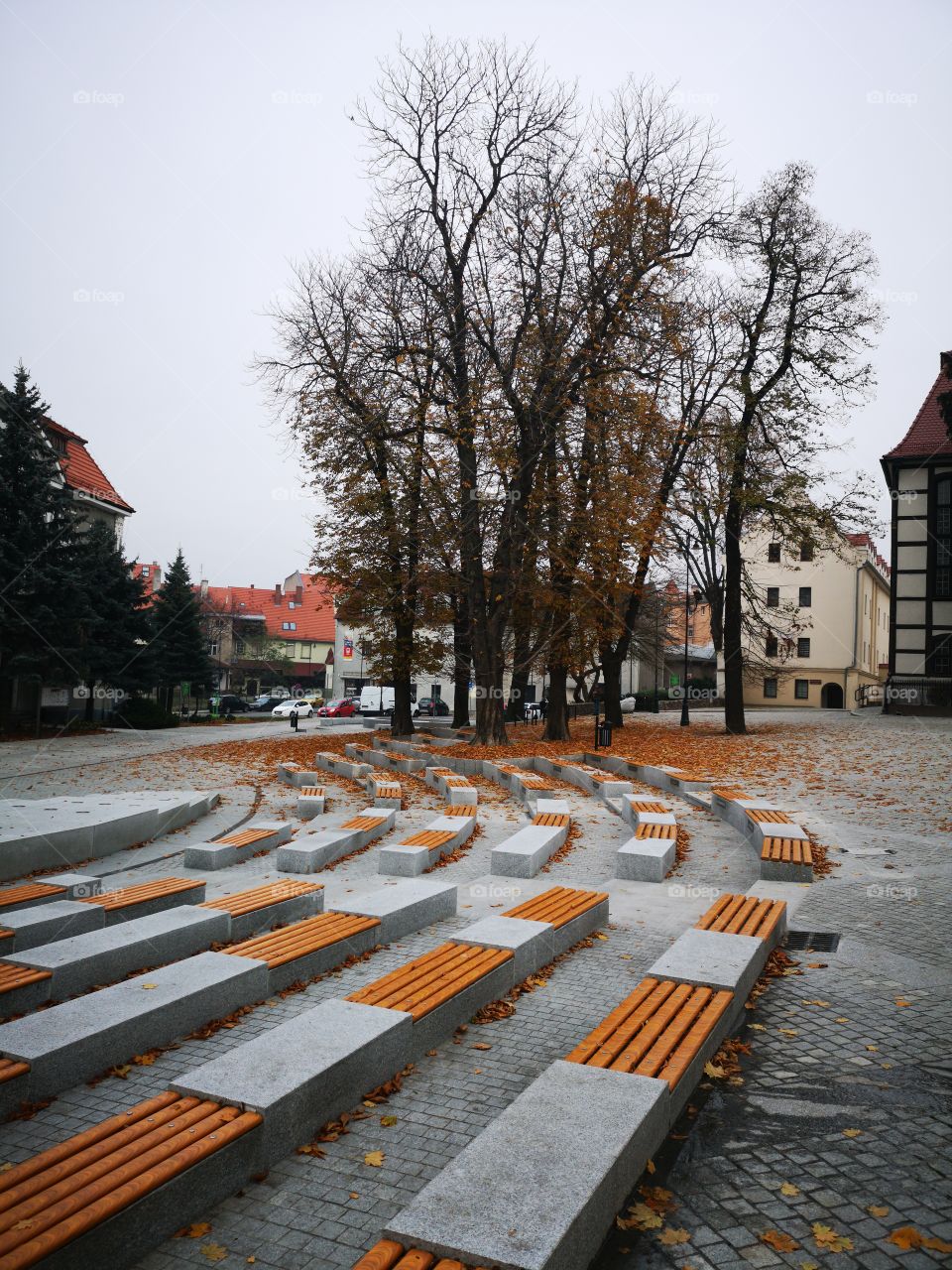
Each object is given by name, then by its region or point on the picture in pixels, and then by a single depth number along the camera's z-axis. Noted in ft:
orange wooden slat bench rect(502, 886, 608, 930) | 25.58
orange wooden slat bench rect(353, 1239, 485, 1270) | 10.78
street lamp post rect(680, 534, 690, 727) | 123.13
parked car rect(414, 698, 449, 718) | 201.22
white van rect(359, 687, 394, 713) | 188.03
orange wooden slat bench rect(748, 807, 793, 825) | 38.90
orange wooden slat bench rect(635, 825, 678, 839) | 38.32
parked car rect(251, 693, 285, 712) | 214.69
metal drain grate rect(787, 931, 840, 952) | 25.26
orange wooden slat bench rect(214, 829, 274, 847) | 39.41
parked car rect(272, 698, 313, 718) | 183.97
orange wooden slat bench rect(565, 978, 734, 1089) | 16.02
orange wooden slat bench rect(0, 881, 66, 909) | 27.86
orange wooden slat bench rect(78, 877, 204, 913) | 27.81
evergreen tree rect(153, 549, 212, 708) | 153.99
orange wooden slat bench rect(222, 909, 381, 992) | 22.27
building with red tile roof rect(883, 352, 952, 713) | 121.39
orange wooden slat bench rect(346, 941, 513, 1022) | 18.79
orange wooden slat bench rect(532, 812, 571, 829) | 41.01
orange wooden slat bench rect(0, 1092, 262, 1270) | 10.98
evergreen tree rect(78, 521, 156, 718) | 113.91
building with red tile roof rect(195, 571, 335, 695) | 265.34
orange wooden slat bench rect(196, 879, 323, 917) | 27.45
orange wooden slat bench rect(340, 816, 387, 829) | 42.69
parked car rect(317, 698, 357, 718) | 182.91
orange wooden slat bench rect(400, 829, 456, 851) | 37.14
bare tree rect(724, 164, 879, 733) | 98.53
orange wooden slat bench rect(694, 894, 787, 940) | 24.09
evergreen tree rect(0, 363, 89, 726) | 101.86
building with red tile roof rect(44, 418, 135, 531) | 130.41
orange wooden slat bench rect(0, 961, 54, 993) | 19.86
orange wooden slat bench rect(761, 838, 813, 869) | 32.12
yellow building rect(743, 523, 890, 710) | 203.62
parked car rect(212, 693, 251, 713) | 193.06
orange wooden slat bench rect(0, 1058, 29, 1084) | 15.30
